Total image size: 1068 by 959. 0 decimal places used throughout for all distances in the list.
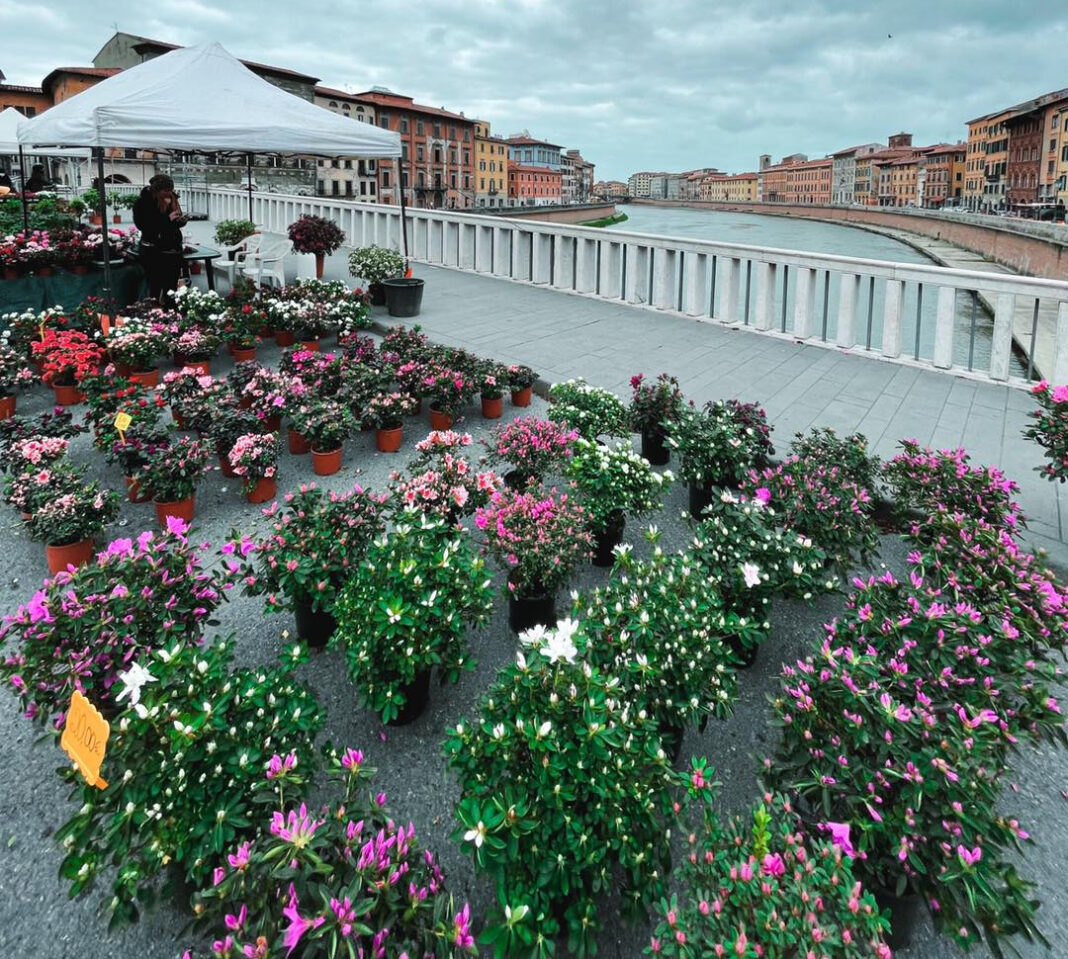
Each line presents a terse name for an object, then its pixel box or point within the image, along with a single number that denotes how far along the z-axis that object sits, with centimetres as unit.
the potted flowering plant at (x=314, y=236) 973
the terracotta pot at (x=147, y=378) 525
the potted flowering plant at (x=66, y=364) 495
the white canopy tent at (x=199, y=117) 573
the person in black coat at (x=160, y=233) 749
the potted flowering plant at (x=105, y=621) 193
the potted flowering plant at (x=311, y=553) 249
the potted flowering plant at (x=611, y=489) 316
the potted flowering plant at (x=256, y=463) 359
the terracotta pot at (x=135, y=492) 353
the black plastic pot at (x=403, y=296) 794
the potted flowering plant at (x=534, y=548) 265
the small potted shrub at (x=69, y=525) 302
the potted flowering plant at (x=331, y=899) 130
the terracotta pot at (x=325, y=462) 406
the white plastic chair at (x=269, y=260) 895
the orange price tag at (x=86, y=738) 157
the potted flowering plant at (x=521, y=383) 517
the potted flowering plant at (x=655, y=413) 412
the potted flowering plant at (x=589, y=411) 399
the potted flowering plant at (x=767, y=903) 129
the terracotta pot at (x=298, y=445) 428
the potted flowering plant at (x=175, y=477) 340
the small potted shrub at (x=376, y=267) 845
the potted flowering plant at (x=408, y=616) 208
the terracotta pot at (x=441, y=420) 470
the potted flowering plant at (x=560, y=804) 149
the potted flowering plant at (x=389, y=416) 431
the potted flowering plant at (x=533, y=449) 359
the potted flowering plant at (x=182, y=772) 149
